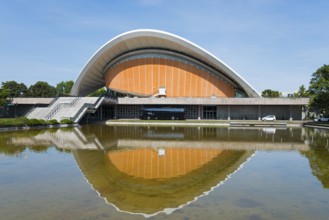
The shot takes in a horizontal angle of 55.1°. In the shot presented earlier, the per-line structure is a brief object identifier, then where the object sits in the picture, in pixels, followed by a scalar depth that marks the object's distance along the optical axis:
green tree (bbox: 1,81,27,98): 85.76
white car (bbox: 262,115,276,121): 44.16
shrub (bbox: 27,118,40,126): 29.53
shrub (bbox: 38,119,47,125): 30.67
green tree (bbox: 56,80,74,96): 113.38
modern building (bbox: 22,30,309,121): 44.62
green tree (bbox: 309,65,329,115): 33.66
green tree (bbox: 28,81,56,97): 85.88
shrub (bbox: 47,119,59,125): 31.75
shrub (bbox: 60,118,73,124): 33.38
